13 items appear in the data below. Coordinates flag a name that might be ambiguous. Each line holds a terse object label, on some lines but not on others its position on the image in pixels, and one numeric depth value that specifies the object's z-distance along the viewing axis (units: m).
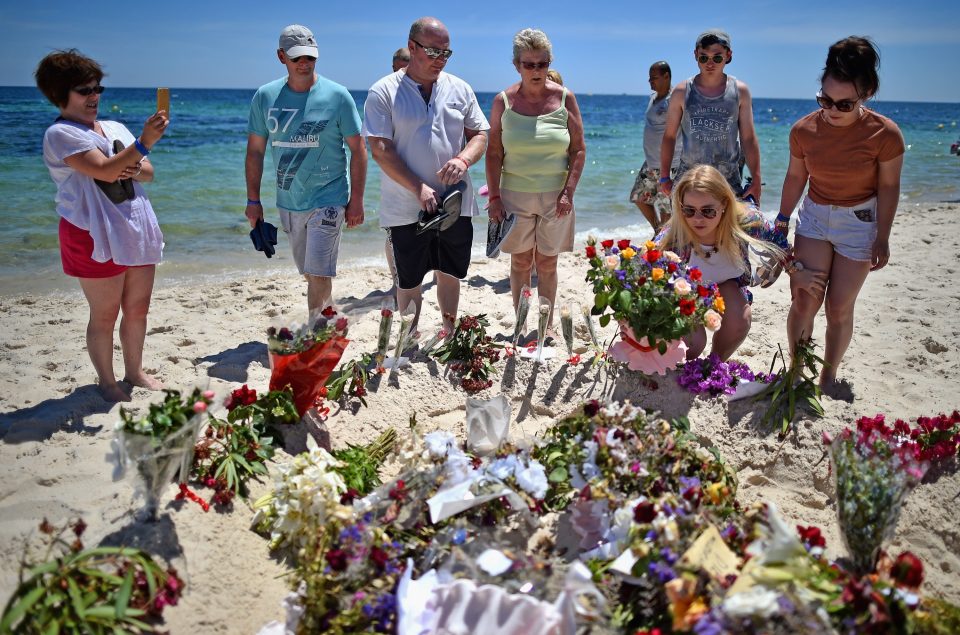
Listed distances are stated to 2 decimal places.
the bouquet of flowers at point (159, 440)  2.51
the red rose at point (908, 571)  2.17
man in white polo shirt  4.26
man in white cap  4.55
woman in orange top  3.55
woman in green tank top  4.52
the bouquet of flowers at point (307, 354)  3.44
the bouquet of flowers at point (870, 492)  2.42
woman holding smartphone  3.64
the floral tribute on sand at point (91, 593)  2.14
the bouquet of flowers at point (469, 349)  4.21
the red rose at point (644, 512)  2.42
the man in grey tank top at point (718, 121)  4.57
